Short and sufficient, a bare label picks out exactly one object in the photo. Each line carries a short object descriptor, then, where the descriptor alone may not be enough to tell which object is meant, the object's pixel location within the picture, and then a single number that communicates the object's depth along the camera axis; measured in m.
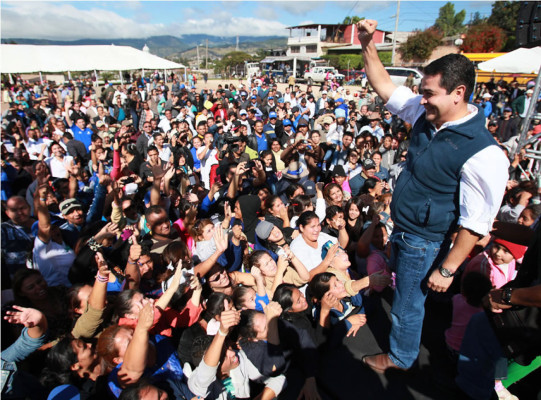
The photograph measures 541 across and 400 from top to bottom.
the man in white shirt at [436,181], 1.59
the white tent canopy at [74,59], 14.51
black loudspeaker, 5.18
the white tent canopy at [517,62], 7.95
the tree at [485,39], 34.94
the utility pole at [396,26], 27.50
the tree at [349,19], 64.41
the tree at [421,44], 36.03
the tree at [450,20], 64.19
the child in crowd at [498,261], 2.59
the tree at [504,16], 40.56
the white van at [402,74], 19.27
